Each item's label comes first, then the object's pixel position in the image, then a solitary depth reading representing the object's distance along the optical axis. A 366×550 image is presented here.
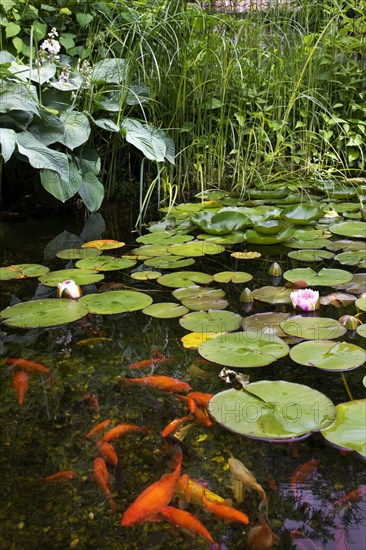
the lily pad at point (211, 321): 1.28
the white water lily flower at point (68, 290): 1.50
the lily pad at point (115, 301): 1.42
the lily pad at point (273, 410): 0.90
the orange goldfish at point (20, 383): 1.07
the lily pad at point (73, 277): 1.63
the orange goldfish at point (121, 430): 0.92
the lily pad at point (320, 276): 1.54
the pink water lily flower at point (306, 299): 1.36
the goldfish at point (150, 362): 1.16
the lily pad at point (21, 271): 1.71
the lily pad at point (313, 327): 1.22
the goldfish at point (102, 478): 0.78
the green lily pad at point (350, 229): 1.98
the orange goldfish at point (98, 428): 0.93
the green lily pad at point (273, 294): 1.44
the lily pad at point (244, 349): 1.12
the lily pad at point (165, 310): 1.38
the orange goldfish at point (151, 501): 0.75
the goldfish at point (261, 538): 0.70
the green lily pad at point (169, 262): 1.75
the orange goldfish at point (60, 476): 0.83
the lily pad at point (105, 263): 1.76
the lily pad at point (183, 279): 1.58
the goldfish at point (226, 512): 0.74
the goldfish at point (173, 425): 0.93
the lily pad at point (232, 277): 1.61
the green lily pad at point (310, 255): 1.77
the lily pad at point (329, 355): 1.09
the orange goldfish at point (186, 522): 0.72
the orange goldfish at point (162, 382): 1.06
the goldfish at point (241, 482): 0.77
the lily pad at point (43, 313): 1.36
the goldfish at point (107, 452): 0.86
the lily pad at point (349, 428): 0.86
